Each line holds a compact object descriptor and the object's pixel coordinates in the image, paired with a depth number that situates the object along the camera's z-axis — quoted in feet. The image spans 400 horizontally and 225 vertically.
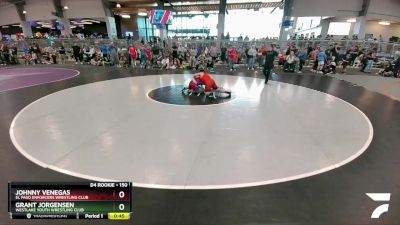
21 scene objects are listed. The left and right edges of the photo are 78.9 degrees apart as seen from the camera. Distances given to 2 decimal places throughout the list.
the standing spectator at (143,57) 66.49
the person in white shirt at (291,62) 58.90
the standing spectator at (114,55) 69.00
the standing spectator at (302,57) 60.80
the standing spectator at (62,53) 78.25
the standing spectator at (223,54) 69.70
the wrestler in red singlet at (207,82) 33.19
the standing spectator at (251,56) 64.34
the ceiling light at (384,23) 97.10
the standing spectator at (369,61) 62.74
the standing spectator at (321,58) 58.44
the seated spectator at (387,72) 57.23
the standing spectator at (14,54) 77.33
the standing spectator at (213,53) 67.36
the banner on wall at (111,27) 103.05
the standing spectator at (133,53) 64.95
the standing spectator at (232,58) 64.64
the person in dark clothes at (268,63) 43.59
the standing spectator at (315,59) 61.67
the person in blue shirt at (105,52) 73.81
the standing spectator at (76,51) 75.64
